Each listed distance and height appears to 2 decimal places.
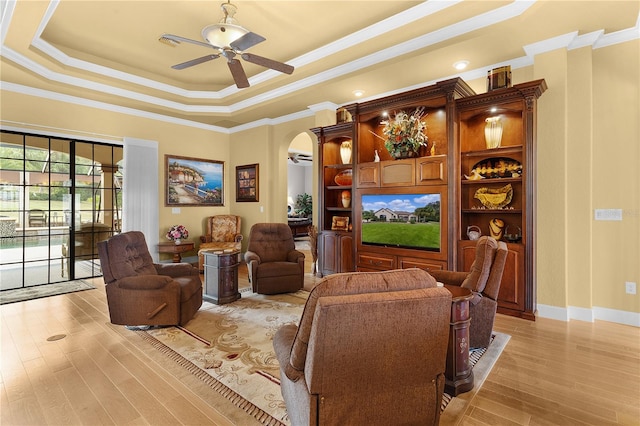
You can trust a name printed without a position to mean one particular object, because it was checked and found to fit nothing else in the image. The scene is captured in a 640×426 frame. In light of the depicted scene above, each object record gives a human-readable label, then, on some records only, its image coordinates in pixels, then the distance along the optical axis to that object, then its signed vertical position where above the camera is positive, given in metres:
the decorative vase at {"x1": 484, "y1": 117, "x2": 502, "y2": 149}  3.92 +0.99
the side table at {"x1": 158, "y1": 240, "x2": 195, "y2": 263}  6.05 -0.65
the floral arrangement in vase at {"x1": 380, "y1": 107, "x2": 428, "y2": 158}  4.36 +1.09
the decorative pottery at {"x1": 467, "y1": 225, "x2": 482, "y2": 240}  4.09 -0.25
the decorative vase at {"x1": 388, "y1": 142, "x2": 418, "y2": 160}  4.44 +0.87
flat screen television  4.24 -0.11
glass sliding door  4.96 +0.14
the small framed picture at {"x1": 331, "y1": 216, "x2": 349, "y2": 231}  5.45 -0.17
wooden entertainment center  3.67 +0.52
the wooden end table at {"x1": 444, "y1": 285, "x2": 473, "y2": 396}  2.27 -0.99
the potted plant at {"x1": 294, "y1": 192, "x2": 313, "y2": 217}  13.30 +0.31
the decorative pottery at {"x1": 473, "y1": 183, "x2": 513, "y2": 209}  3.95 +0.20
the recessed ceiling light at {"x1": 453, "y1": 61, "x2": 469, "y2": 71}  4.14 +1.94
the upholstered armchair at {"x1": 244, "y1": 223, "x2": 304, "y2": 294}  4.57 -0.72
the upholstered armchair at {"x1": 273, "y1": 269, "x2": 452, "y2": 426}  1.41 -0.64
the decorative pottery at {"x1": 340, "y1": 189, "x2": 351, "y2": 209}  5.48 +0.25
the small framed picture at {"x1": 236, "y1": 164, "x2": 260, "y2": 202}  7.10 +0.70
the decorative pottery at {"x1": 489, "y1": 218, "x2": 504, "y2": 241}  3.98 -0.19
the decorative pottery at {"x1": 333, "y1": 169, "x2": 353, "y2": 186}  5.43 +0.60
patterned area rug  2.21 -1.26
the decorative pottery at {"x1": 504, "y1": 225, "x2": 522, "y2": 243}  3.87 -0.28
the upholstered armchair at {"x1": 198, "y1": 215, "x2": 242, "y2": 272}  6.78 -0.39
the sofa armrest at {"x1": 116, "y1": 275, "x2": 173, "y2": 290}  3.38 -0.73
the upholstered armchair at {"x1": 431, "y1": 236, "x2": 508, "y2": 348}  2.67 -0.62
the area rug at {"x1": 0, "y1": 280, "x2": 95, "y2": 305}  4.48 -1.15
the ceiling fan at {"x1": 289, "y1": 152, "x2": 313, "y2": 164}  11.66 +2.15
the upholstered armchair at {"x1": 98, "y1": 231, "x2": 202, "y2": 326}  3.39 -0.84
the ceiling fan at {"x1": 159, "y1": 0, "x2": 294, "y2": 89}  3.04 +1.66
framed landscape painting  6.65 +0.70
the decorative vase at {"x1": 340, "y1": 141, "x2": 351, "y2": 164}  5.31 +1.02
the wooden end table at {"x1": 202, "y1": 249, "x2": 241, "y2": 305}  4.25 -0.84
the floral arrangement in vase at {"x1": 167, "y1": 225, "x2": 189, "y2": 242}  6.25 -0.38
